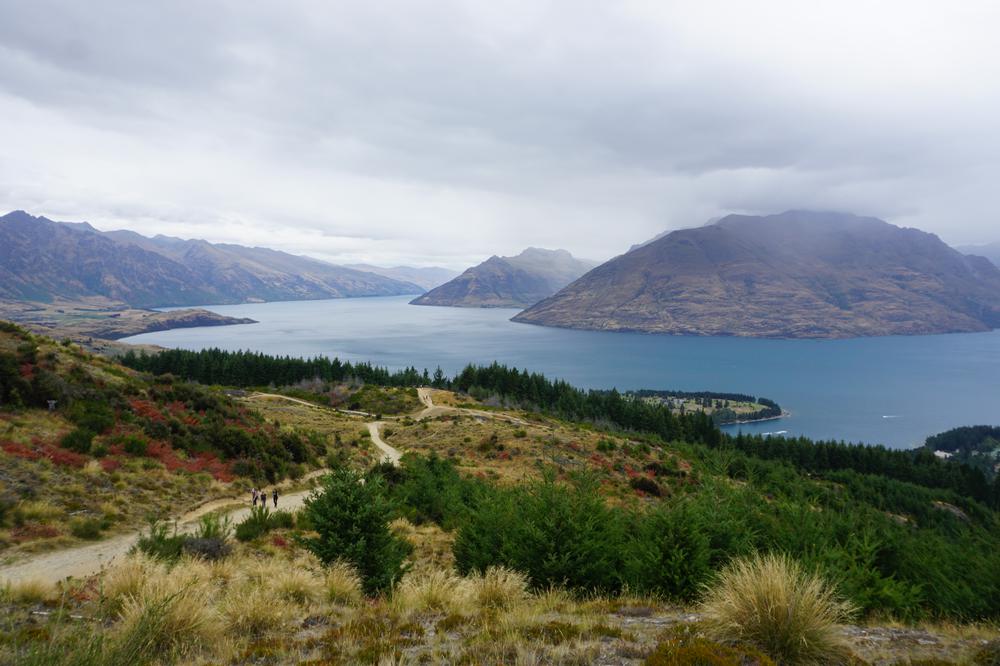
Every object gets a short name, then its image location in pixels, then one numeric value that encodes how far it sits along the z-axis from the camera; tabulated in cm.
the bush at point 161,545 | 1307
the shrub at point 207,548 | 1468
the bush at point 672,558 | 1036
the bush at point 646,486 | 4297
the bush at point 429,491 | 2591
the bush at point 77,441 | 2338
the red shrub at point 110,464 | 2298
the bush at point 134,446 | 2570
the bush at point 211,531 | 1590
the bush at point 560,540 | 1130
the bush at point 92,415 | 2589
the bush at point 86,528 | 1766
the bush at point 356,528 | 1195
